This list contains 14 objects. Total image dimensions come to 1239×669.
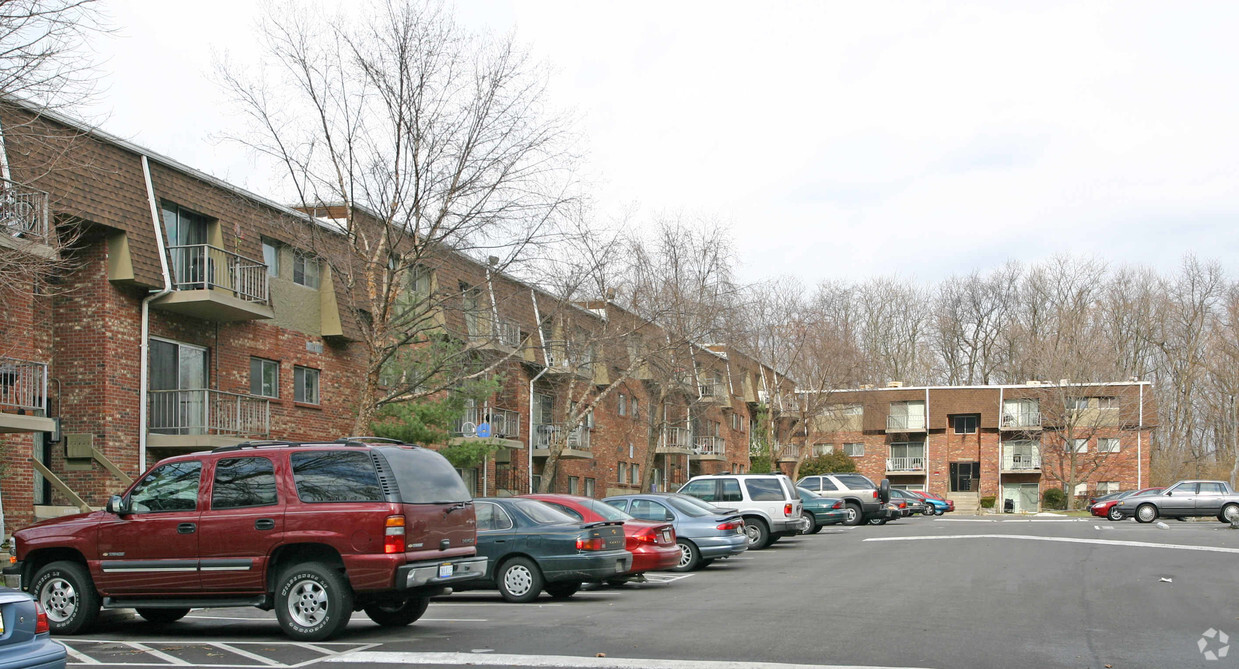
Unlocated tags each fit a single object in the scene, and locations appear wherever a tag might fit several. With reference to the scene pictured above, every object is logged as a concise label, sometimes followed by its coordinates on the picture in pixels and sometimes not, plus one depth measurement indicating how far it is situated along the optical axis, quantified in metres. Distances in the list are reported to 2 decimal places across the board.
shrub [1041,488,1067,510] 62.34
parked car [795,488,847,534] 31.80
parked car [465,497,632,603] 14.60
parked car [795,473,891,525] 37.28
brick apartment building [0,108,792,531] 18.50
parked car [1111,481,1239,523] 38.16
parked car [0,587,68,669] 7.22
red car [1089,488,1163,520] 41.38
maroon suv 10.42
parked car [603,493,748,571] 19.86
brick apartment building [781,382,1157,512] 60.41
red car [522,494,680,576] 16.05
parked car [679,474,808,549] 24.98
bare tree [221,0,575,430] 19.98
